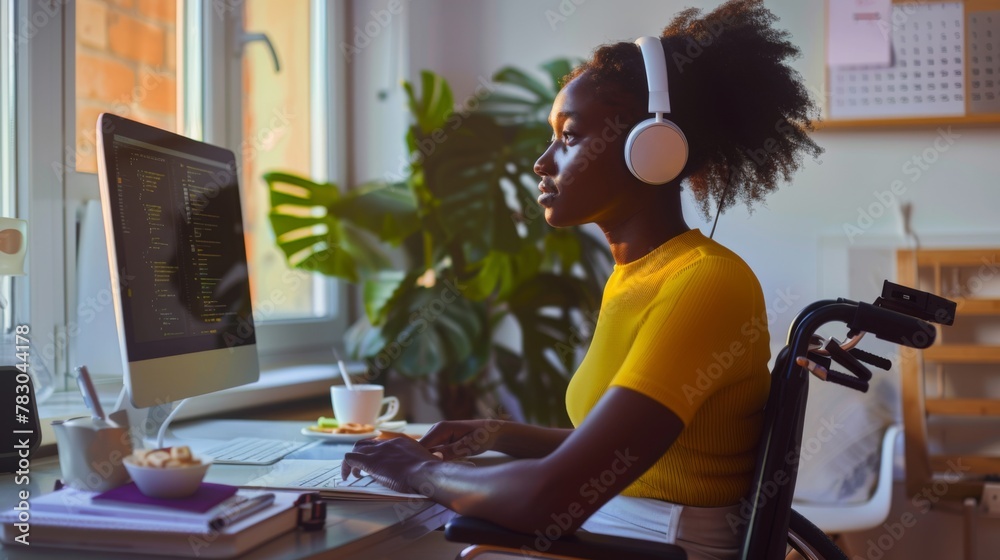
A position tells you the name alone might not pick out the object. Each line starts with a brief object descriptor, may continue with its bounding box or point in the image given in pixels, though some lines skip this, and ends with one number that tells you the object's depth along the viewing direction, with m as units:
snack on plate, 1.45
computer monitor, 1.07
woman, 0.91
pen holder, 0.91
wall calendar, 2.28
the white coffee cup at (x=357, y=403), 1.48
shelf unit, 2.15
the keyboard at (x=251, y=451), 1.27
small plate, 1.42
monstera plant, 2.23
